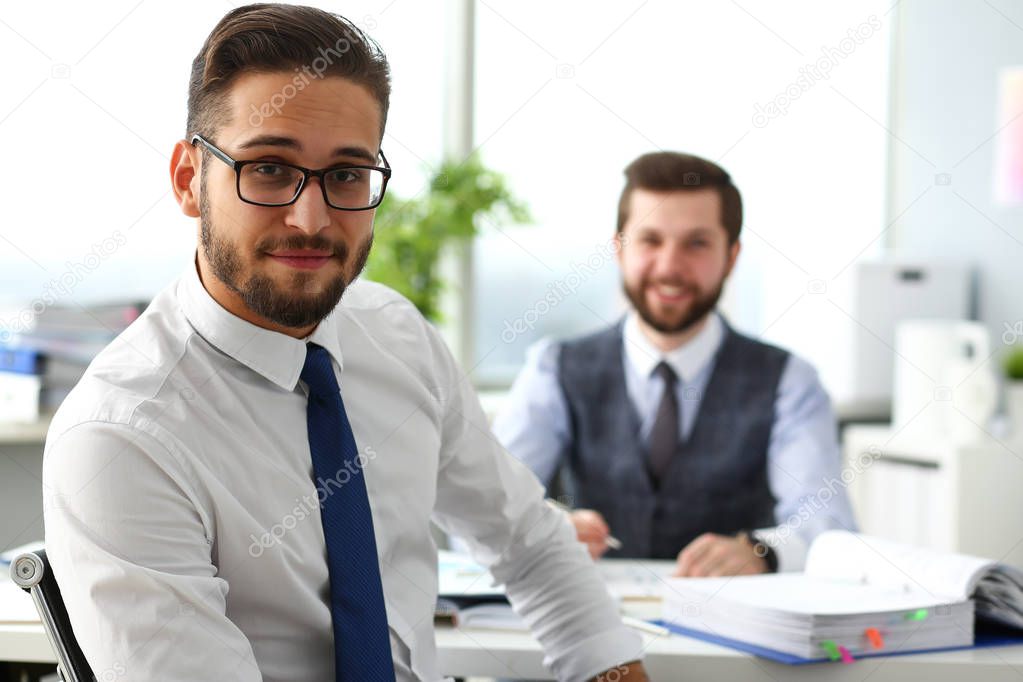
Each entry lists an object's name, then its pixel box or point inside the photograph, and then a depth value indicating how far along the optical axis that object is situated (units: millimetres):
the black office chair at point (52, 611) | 2445
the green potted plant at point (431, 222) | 4041
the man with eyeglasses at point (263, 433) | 2322
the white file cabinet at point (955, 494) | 4034
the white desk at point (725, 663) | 2671
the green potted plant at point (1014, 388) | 4097
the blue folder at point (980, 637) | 2688
